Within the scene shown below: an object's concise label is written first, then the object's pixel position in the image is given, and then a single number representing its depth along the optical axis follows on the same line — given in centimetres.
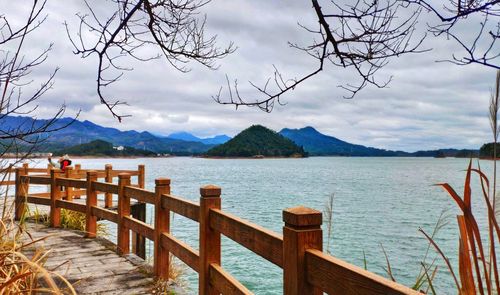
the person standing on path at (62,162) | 1726
